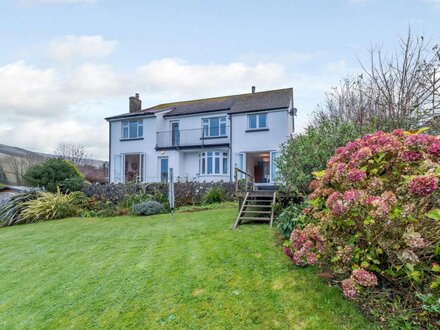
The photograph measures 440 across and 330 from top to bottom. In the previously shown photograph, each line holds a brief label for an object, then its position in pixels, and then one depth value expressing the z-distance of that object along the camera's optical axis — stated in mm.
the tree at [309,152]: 7348
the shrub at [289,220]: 6514
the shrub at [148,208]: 12669
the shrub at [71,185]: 16469
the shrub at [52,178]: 16312
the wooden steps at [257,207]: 8750
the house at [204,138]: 19359
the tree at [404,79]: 8359
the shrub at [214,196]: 14542
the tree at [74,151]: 39656
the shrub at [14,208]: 13223
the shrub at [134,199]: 14570
